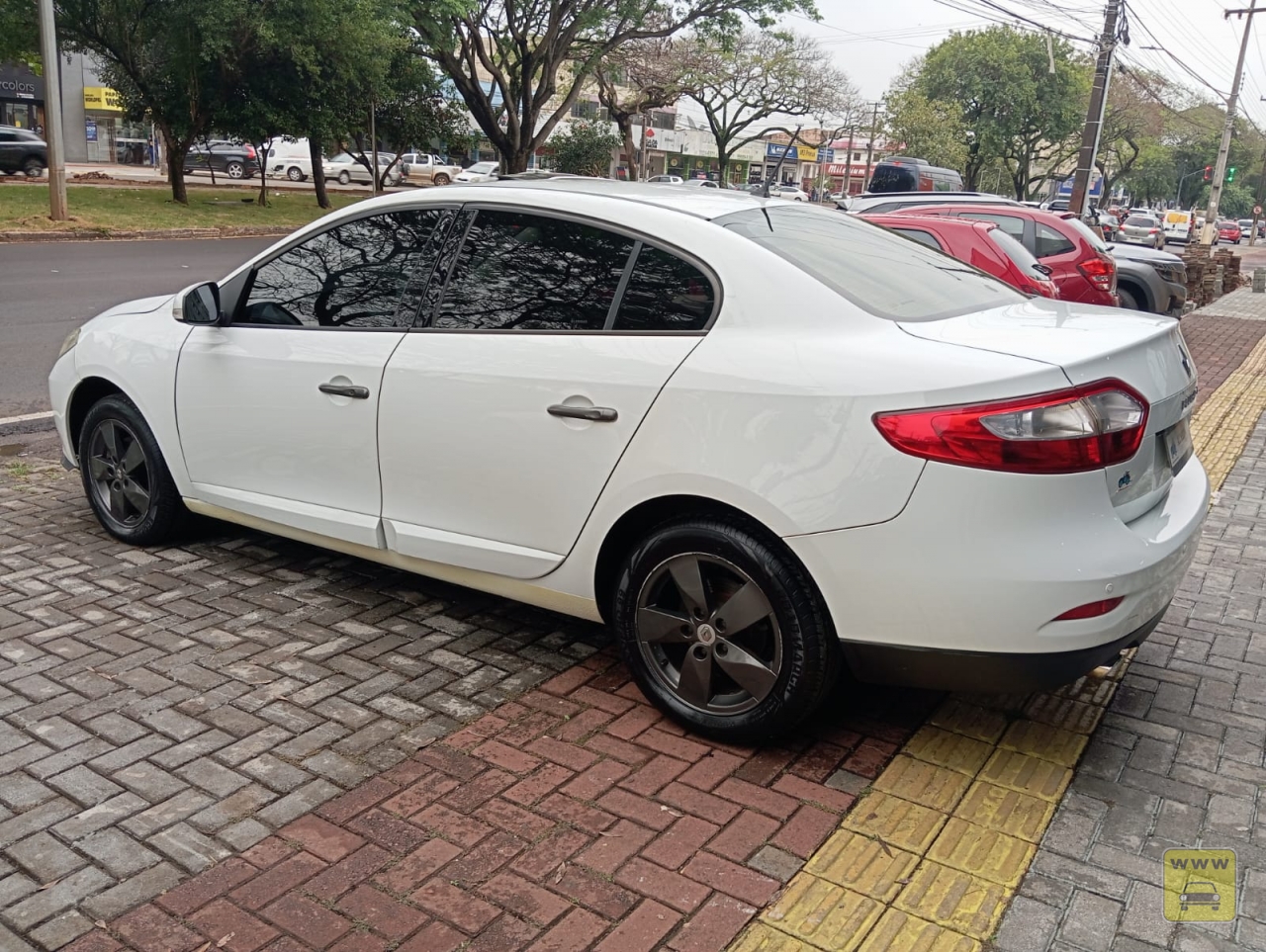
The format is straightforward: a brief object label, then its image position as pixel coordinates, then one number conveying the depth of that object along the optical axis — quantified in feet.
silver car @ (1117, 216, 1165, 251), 141.38
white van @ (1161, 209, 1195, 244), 175.83
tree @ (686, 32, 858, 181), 177.37
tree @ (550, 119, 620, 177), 158.20
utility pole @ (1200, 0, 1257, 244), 117.80
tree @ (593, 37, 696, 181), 140.46
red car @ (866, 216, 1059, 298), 30.15
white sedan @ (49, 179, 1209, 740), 9.53
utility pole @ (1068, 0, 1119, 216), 67.72
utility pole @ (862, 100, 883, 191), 211.00
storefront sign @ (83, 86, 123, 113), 170.50
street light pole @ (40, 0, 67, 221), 59.93
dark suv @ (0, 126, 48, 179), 112.37
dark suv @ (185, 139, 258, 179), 142.41
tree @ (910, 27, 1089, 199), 194.59
